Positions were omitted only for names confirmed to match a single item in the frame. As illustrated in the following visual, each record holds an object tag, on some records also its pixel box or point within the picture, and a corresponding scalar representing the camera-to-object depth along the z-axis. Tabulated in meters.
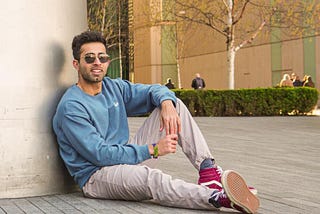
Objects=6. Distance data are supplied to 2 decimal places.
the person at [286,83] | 24.19
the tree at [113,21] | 35.06
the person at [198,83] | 28.71
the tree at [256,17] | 25.61
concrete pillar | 4.97
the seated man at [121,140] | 4.48
